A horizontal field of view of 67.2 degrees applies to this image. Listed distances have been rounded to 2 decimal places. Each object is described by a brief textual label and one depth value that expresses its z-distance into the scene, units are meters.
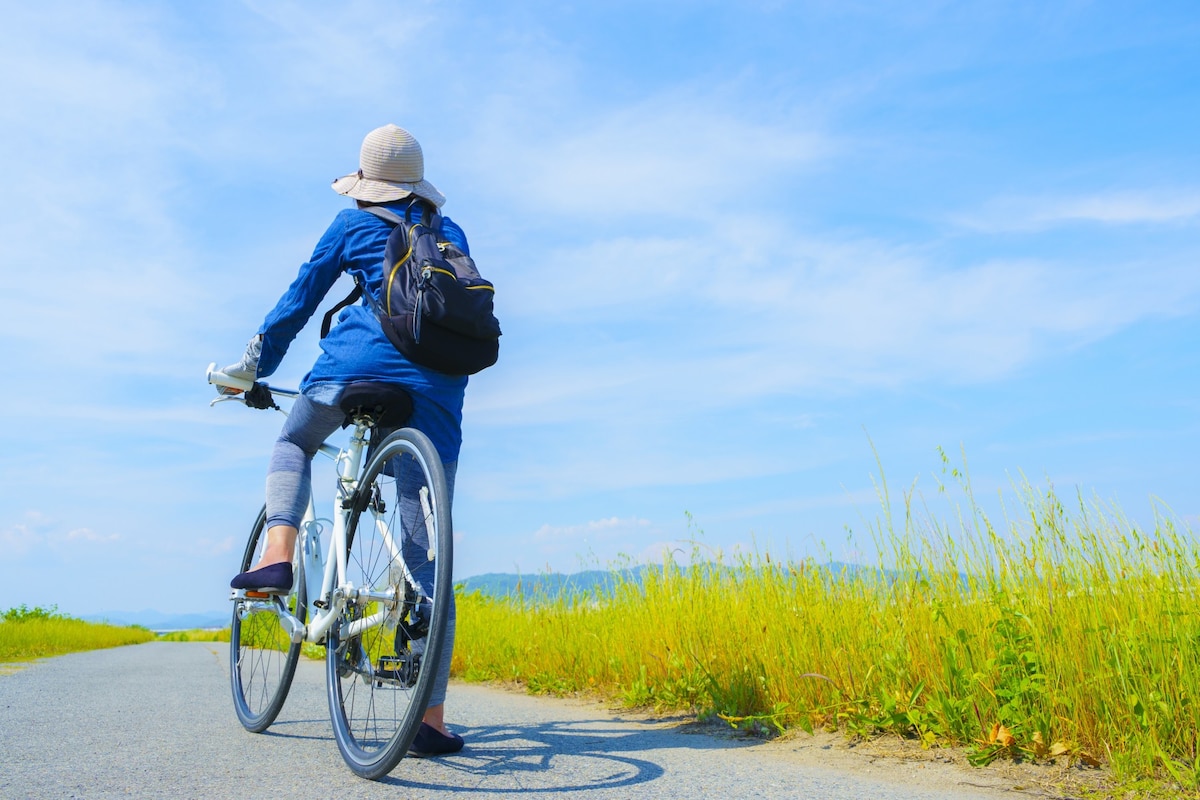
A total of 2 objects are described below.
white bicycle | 2.77
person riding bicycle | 3.26
